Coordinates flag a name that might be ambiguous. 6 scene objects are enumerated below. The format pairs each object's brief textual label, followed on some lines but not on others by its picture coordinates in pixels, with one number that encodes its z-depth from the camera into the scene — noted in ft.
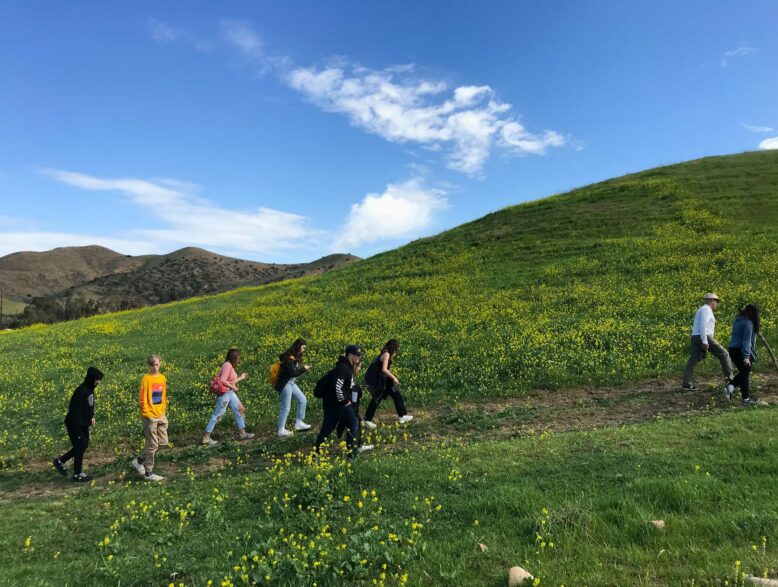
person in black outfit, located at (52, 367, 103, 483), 34.55
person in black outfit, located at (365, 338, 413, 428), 38.50
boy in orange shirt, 33.14
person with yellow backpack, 39.24
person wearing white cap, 40.73
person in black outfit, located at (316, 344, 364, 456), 30.76
